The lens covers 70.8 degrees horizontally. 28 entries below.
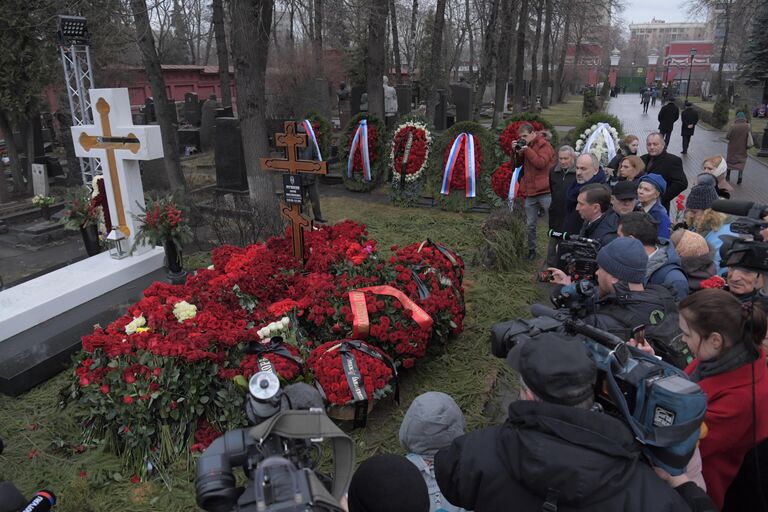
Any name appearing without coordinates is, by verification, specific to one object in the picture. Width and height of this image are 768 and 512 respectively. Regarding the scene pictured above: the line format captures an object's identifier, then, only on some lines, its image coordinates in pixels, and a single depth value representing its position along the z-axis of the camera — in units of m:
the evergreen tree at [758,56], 22.42
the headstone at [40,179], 10.28
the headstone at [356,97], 17.98
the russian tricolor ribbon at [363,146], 10.66
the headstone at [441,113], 18.49
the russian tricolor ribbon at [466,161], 9.27
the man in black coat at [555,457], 1.49
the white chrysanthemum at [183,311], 4.09
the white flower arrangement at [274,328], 3.94
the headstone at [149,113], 19.56
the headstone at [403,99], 19.28
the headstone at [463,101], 18.11
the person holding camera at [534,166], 6.38
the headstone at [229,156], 10.57
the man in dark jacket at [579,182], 5.04
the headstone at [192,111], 21.03
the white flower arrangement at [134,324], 3.91
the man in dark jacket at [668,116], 15.21
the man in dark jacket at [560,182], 5.57
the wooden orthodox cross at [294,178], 5.21
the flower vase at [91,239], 6.68
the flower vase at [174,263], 5.60
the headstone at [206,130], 17.20
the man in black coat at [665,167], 5.89
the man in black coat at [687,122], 14.83
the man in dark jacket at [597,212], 4.19
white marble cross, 5.85
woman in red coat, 2.06
